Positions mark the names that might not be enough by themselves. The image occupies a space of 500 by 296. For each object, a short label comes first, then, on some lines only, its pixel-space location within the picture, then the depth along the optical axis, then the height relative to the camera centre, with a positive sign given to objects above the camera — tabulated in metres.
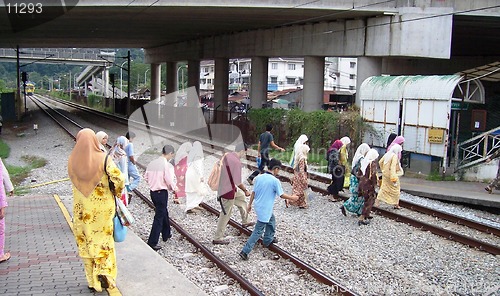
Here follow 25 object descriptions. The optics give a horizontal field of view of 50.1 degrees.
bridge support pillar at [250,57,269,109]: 33.53 +0.06
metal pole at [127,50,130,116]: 46.91 -2.12
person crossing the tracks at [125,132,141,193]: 11.57 -1.97
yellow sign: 16.64 -1.51
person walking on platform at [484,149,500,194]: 14.68 -2.61
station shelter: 16.73 -0.92
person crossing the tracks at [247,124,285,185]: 14.97 -1.78
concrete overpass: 23.08 +2.98
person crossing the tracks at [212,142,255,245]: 9.24 -1.80
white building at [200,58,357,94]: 82.94 +1.59
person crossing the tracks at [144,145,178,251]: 8.65 -1.70
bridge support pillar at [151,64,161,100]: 57.31 -0.06
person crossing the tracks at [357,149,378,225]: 10.58 -1.82
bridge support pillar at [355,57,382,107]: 24.97 +0.86
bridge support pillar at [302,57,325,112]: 28.77 +0.08
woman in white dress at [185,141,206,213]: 11.67 -2.19
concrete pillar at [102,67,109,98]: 82.69 +0.12
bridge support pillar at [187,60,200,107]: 43.75 +0.46
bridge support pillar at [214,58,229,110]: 38.88 -0.07
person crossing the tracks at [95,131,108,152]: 8.18 -0.89
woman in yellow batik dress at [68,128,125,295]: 5.53 -1.36
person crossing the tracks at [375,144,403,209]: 11.93 -2.05
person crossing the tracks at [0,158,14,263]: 6.69 -1.50
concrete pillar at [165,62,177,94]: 51.67 +0.28
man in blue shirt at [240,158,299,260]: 8.49 -1.86
